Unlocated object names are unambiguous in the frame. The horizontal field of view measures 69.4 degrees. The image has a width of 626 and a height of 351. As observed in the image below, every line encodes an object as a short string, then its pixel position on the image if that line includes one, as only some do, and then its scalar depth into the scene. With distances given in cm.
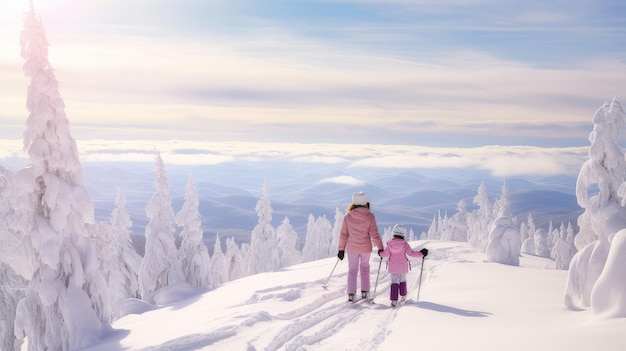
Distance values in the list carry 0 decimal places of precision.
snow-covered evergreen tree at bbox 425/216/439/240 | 11603
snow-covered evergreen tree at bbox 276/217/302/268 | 6650
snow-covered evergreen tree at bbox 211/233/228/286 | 4480
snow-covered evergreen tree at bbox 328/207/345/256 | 7875
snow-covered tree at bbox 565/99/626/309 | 1366
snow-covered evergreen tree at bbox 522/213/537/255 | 6272
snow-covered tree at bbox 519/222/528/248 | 10053
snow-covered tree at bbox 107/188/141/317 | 3859
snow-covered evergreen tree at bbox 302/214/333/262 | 7712
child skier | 1117
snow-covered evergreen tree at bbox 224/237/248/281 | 5788
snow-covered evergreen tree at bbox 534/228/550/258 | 8200
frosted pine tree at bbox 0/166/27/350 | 1550
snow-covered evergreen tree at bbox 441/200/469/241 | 7731
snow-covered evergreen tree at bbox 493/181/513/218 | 5492
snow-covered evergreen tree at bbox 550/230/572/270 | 4779
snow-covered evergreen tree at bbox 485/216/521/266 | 2649
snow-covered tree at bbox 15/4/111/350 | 1512
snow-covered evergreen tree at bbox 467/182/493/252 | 6087
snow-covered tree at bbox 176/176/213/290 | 3419
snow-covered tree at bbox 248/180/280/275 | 5216
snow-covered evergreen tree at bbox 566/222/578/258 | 8800
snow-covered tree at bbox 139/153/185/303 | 3312
